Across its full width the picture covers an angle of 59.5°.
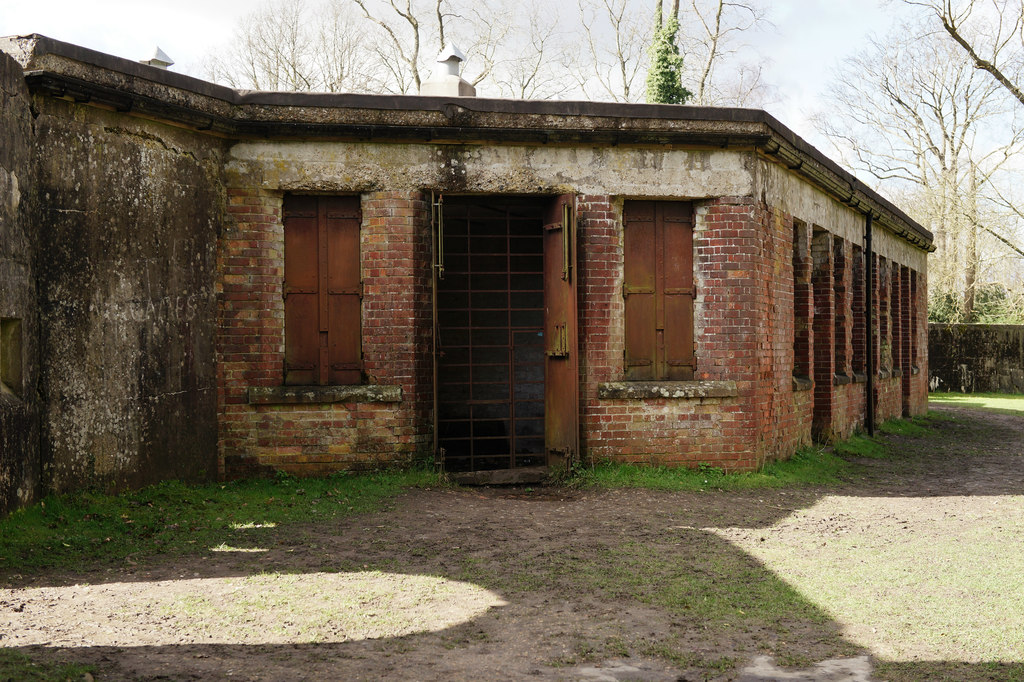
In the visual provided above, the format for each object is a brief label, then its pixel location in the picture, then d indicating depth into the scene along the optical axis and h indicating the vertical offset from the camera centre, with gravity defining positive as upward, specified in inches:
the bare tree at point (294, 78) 1149.7 +361.9
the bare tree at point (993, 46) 948.6 +336.0
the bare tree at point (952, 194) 1236.5 +222.0
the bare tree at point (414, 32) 1080.5 +395.5
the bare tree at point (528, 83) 1198.9 +365.3
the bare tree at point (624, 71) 1208.2 +383.2
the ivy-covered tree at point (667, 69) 1024.9 +330.0
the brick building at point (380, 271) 283.3 +31.3
